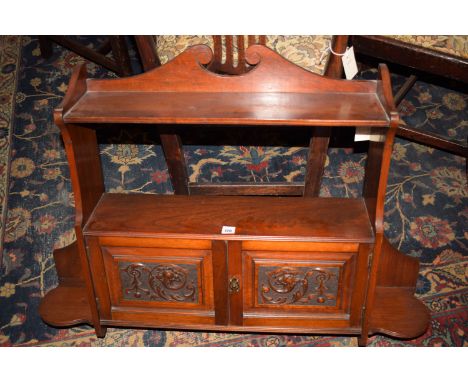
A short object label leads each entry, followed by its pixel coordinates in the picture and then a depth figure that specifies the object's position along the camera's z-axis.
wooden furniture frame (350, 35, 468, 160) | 2.03
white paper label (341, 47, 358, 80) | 1.71
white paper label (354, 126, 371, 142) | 1.67
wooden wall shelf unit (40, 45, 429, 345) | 1.51
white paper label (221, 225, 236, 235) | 1.60
